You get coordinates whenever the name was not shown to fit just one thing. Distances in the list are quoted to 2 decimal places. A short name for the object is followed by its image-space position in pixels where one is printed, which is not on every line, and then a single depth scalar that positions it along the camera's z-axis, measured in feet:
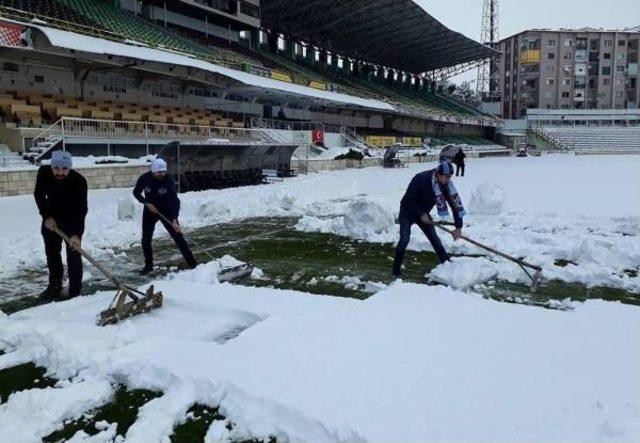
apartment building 284.82
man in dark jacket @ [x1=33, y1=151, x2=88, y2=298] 16.84
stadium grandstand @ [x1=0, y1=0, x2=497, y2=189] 62.80
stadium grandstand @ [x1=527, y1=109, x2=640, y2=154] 215.72
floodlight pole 278.87
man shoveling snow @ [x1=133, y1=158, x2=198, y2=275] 20.89
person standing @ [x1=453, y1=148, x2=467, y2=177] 78.23
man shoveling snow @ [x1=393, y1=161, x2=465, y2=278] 19.70
